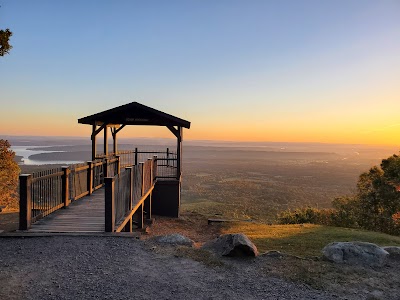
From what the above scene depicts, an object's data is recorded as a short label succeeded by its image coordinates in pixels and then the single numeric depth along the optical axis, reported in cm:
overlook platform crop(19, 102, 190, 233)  753
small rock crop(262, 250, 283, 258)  676
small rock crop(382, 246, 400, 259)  706
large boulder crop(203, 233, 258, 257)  658
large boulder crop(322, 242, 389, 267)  654
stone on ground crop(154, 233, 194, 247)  727
